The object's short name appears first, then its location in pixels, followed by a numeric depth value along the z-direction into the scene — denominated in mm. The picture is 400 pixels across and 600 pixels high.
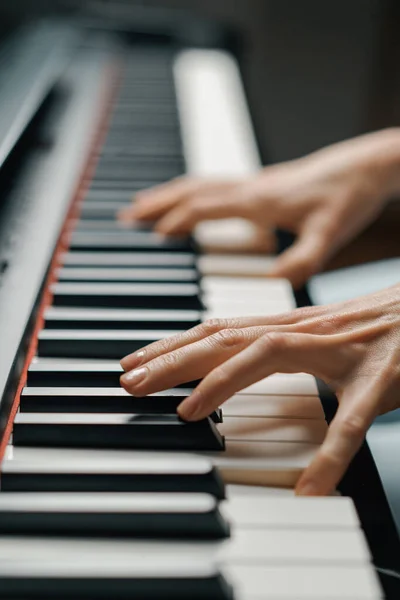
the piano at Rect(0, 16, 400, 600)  598
